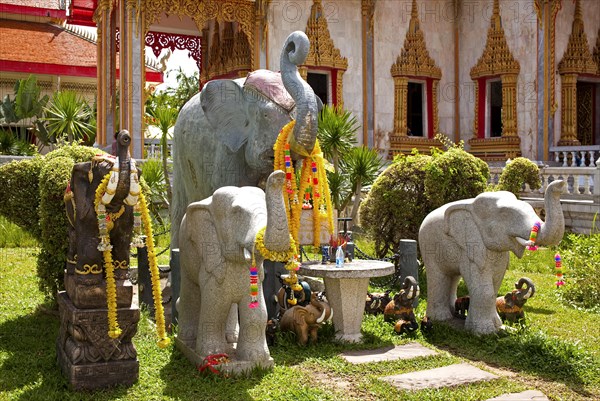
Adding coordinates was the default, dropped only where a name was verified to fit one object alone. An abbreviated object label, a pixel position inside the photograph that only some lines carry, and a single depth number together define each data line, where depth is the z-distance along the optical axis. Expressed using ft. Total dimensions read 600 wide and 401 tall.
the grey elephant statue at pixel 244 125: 20.21
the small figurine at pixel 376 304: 24.91
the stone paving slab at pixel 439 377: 17.51
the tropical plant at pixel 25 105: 59.00
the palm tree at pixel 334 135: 36.73
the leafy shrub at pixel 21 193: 24.44
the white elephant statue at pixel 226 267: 16.49
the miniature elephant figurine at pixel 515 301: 22.81
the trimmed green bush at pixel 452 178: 30.66
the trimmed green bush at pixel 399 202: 31.37
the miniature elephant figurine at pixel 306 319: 20.75
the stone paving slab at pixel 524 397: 16.75
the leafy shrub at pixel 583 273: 27.84
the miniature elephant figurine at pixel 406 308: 22.25
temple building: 53.78
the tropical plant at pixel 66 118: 52.80
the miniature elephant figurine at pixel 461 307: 23.15
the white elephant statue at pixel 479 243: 19.92
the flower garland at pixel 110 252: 16.07
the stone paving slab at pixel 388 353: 19.62
